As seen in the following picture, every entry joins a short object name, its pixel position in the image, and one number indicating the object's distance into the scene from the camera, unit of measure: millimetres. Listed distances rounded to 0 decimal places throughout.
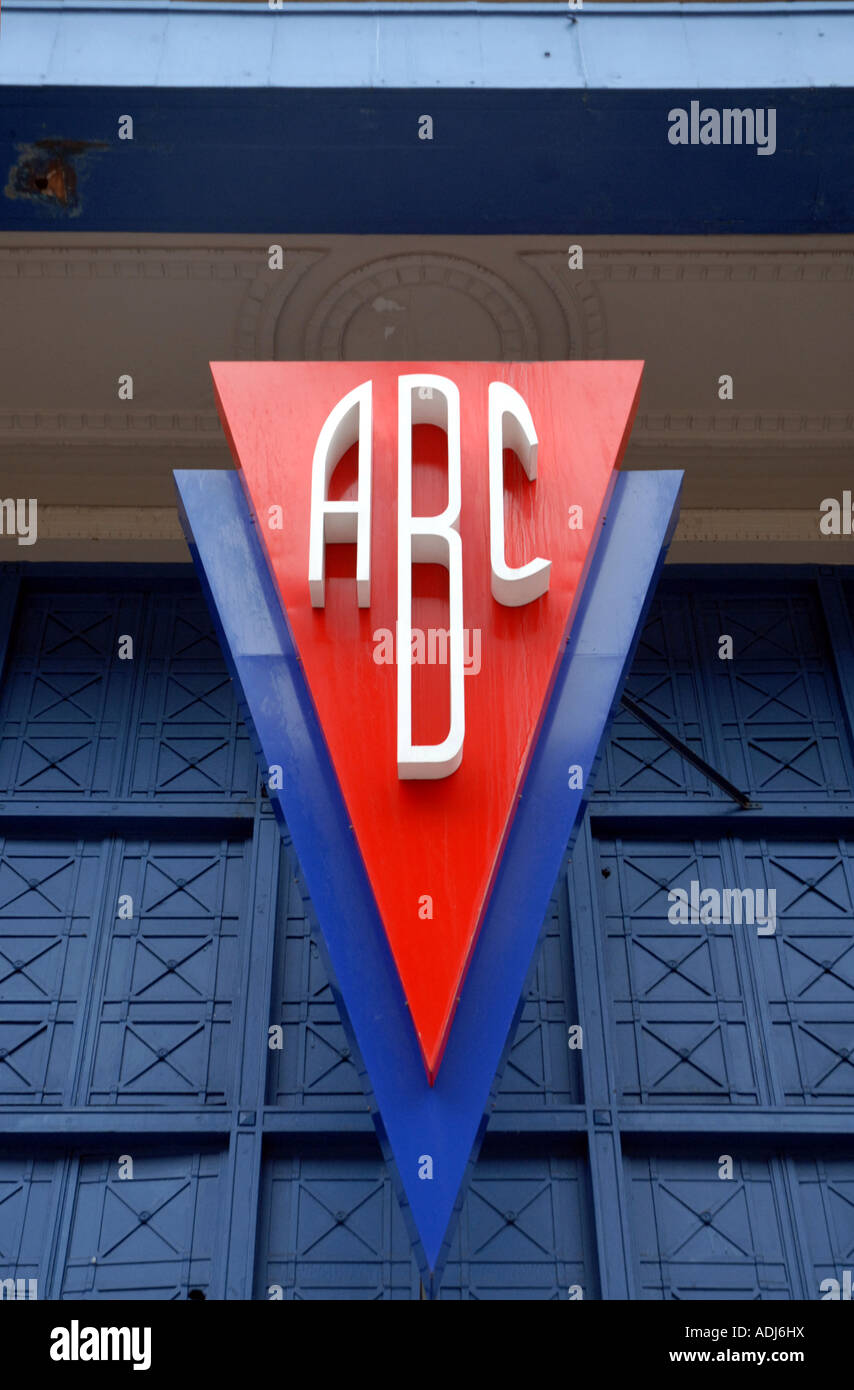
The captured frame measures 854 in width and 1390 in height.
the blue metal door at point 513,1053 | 5445
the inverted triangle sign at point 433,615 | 4375
